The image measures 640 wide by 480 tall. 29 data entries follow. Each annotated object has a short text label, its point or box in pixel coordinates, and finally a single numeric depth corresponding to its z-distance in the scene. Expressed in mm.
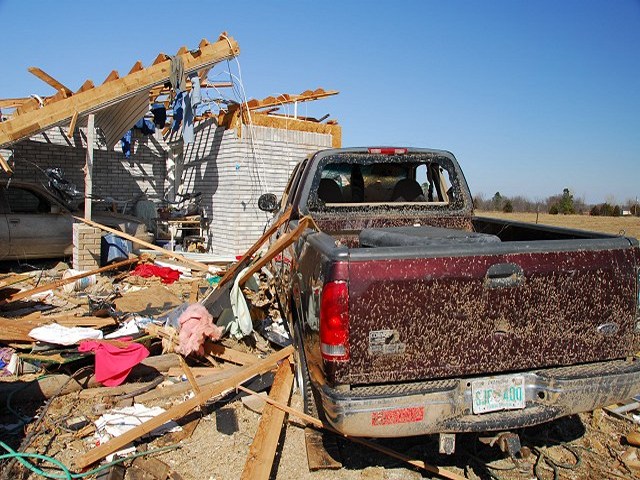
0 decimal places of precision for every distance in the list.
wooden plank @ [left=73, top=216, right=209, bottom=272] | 8367
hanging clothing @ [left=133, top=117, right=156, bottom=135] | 12266
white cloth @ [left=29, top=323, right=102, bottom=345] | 4605
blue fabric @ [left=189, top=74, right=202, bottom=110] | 9867
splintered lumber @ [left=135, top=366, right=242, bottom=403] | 4146
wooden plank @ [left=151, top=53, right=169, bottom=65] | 9188
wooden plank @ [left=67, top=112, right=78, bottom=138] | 8469
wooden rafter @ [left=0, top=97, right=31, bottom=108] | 11164
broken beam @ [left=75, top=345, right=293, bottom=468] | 3082
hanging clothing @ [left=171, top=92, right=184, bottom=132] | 10242
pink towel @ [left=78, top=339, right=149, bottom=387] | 4312
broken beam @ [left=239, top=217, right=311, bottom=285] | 3818
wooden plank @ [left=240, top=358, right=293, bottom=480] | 2938
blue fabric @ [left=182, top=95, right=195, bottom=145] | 10281
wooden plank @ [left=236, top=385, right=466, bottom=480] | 3025
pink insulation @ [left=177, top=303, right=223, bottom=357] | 4645
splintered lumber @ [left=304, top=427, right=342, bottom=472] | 3176
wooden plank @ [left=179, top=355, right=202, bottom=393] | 4085
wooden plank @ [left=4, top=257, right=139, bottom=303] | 6477
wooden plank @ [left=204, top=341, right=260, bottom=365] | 4711
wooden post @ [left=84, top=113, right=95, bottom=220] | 9141
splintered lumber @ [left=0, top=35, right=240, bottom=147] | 8164
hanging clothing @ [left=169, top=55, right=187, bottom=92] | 9151
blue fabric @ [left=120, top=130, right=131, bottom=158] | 12242
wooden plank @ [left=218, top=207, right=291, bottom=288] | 4555
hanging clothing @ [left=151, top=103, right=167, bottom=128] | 12215
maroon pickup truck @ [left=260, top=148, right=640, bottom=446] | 2562
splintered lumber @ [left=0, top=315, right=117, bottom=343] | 4766
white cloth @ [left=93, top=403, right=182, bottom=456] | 3576
